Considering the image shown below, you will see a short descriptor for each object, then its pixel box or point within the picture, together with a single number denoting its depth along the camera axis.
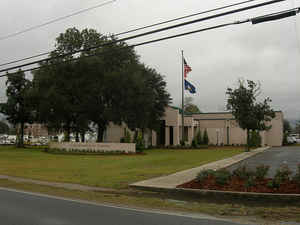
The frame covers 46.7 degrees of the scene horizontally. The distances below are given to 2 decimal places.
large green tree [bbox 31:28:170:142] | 40.38
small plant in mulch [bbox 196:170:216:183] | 12.87
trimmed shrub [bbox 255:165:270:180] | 12.62
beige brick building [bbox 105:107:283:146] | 51.97
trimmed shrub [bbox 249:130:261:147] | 45.60
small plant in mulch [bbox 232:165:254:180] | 12.79
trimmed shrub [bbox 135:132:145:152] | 37.09
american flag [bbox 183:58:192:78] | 37.44
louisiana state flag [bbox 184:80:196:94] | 37.59
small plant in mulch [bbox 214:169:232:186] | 12.24
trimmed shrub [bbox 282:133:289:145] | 56.14
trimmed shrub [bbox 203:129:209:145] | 55.09
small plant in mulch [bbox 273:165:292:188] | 11.46
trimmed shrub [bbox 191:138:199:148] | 46.97
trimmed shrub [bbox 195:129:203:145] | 53.34
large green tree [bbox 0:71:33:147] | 52.69
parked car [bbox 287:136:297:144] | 60.72
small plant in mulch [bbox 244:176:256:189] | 11.68
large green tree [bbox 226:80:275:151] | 34.97
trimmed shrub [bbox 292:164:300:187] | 11.62
